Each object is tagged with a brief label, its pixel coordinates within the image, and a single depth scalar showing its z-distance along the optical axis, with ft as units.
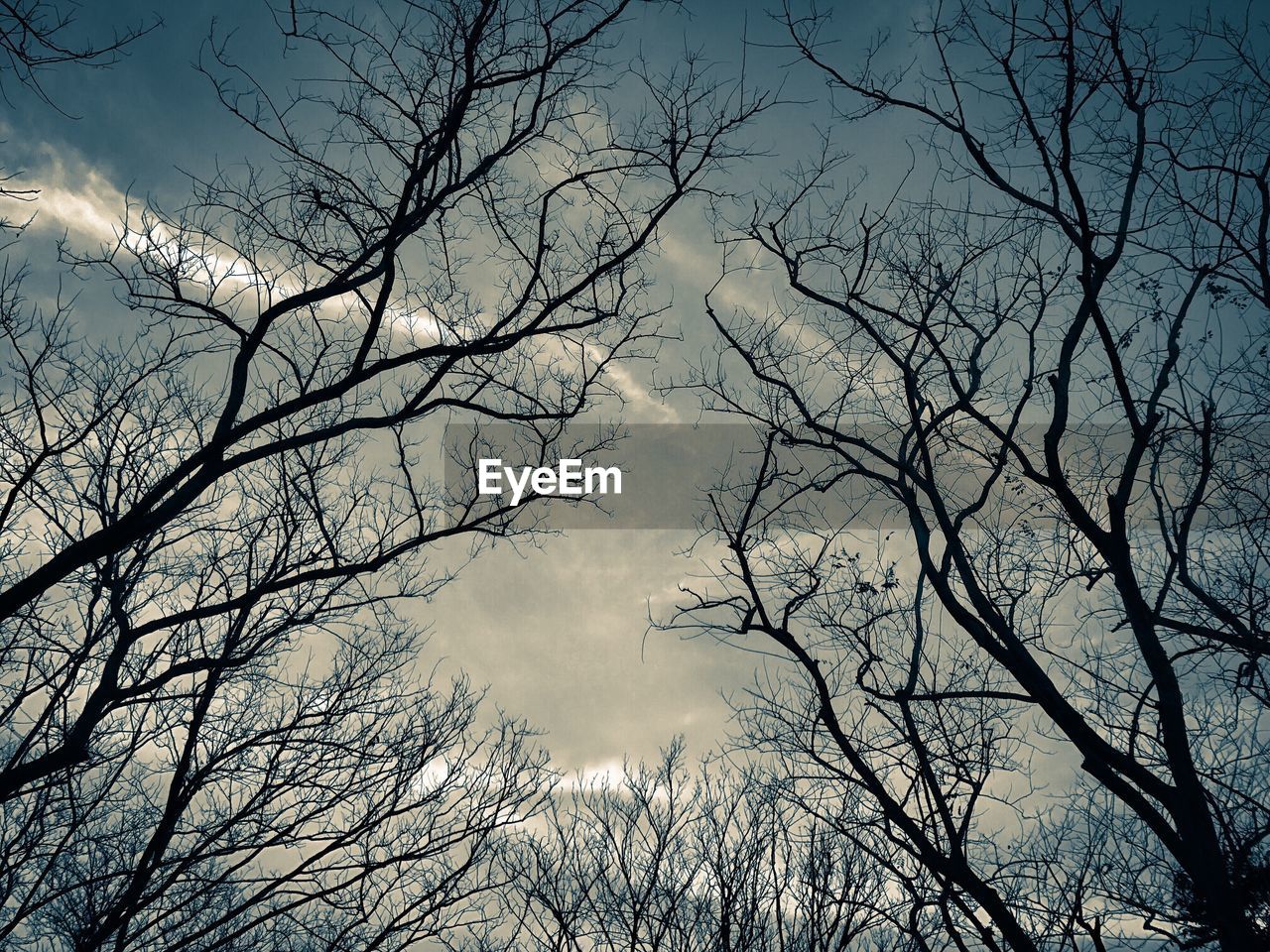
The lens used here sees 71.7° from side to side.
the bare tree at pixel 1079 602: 23.29
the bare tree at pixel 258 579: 19.95
